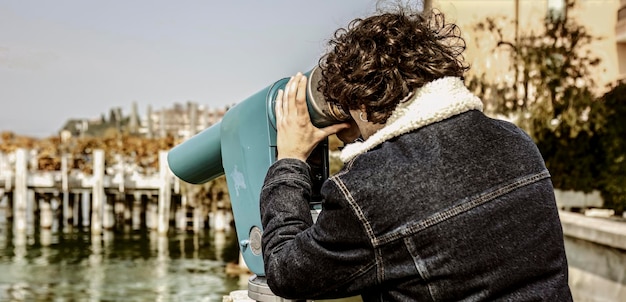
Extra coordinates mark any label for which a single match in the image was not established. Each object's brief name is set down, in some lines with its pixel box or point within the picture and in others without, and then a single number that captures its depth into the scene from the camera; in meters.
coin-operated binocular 1.68
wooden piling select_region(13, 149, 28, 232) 17.50
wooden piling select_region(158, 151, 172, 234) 17.00
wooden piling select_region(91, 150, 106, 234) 17.27
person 1.23
